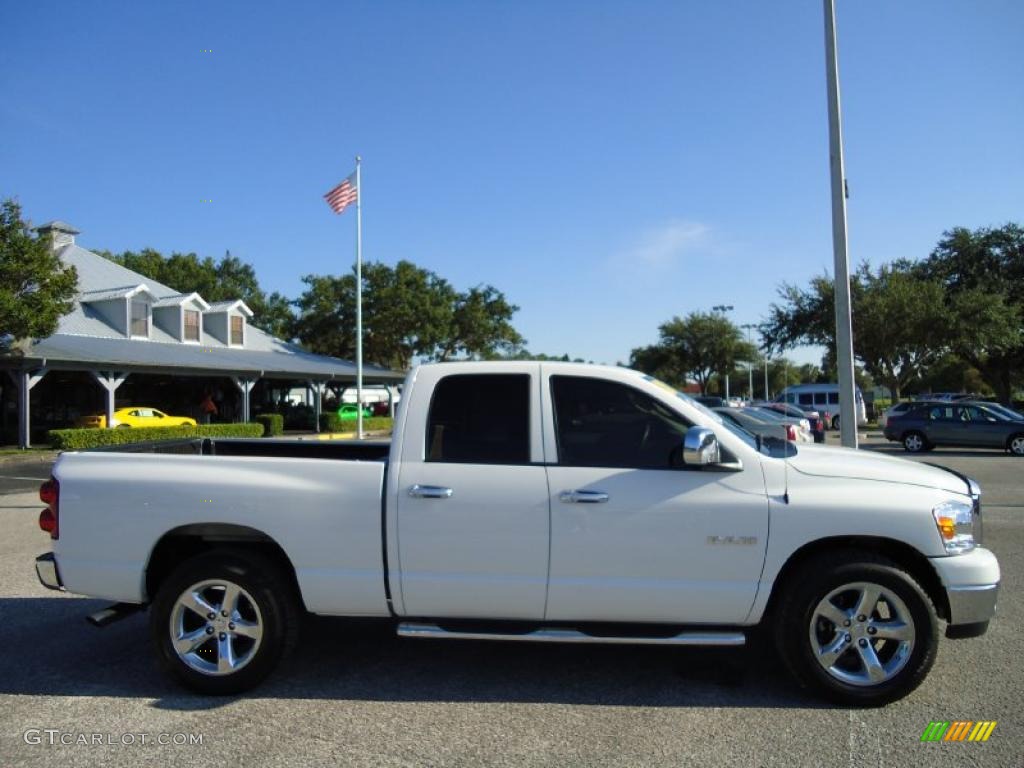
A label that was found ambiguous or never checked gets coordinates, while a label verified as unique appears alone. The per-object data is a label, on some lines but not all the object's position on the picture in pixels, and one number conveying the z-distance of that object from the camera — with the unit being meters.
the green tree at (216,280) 57.78
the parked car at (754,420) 16.02
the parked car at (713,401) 23.66
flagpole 28.98
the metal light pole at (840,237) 12.30
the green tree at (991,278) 37.94
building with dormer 25.41
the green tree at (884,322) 34.41
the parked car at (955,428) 20.62
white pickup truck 3.97
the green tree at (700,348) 62.12
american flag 27.78
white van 38.50
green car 37.89
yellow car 26.27
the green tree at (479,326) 46.41
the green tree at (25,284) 21.80
